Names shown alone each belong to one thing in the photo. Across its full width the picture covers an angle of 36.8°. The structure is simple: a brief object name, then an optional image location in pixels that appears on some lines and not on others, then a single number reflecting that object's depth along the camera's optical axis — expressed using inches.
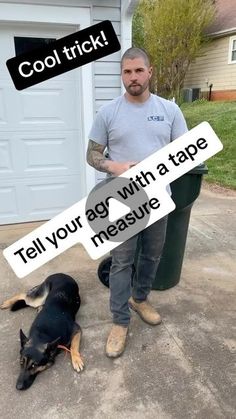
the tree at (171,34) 539.5
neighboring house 597.3
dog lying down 80.6
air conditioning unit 639.1
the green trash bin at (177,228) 102.8
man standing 82.4
